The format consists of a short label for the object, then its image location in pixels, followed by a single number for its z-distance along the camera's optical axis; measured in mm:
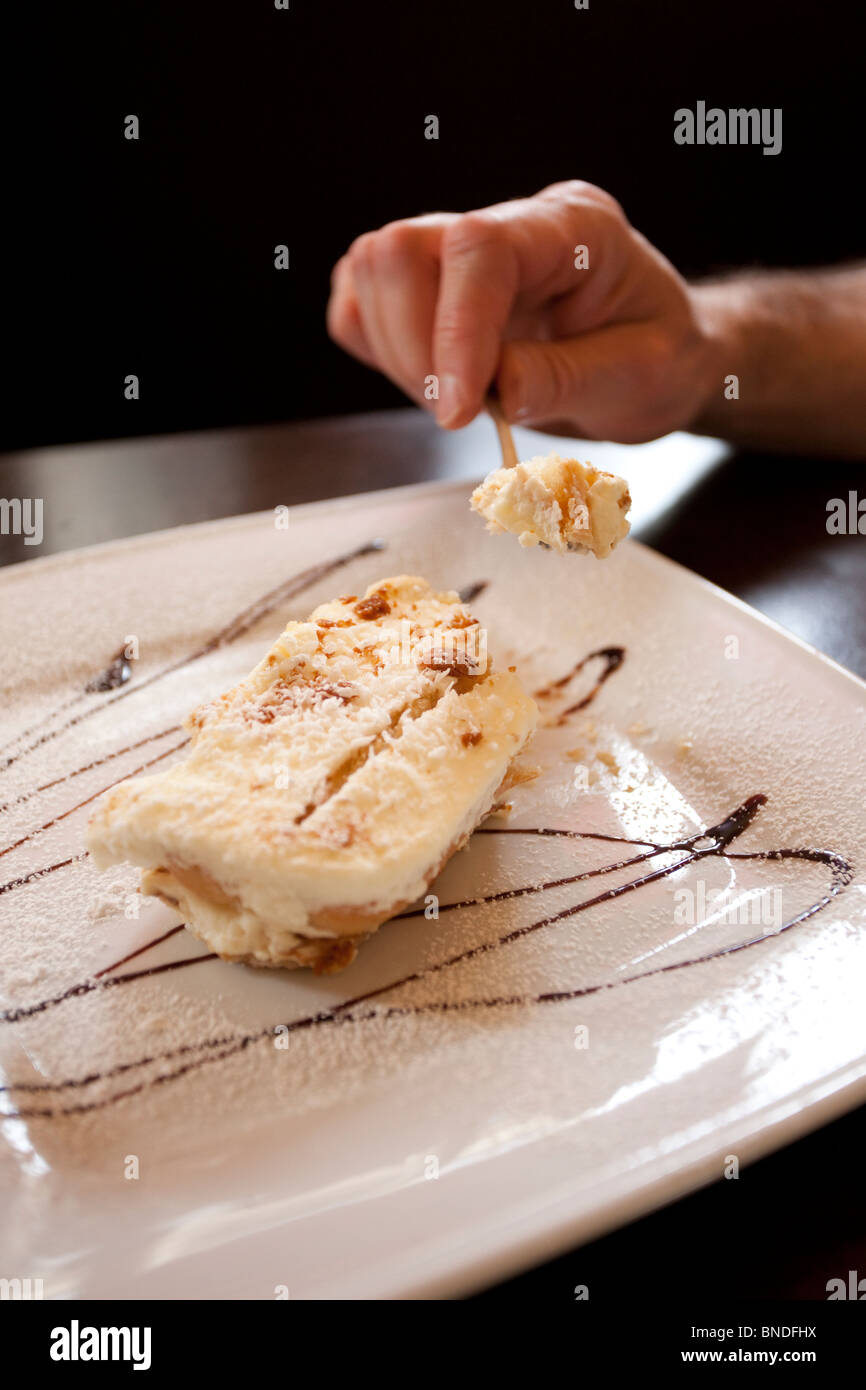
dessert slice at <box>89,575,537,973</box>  327
